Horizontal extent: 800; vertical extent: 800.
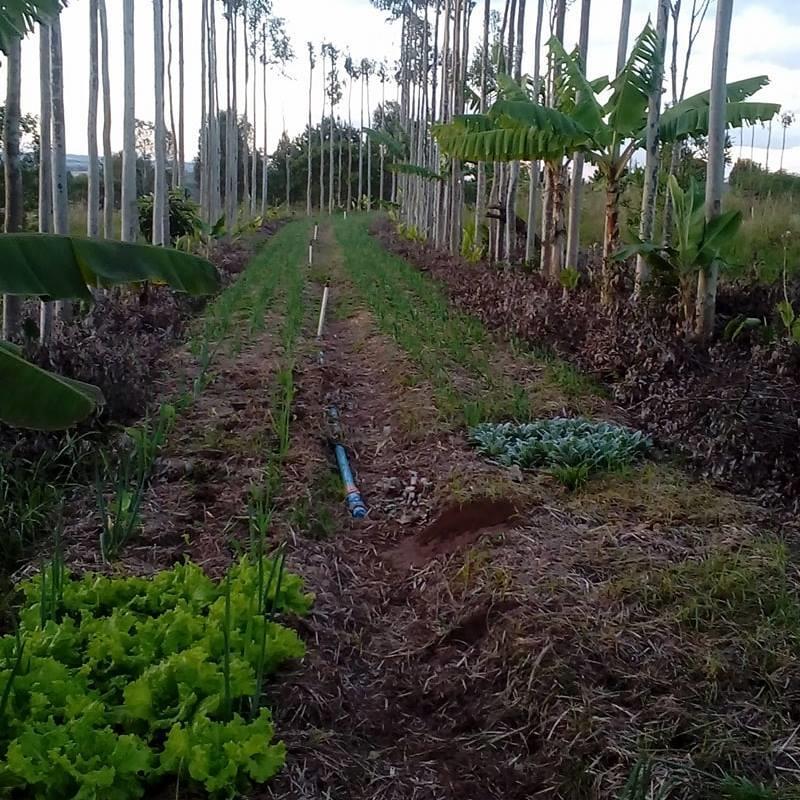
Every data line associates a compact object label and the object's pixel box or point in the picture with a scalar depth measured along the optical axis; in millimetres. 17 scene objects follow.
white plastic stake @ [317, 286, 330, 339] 9820
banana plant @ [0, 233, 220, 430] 2842
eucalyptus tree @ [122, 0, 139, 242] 10766
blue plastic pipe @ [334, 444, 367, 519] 5023
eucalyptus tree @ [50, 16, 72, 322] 7953
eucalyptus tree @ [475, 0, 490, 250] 16100
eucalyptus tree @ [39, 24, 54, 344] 7565
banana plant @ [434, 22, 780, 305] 8258
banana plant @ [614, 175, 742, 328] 6465
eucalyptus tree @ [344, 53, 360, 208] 54616
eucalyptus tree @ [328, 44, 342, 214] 52819
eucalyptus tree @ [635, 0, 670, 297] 7766
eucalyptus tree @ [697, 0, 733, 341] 6359
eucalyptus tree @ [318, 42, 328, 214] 48572
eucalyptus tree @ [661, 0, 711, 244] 12920
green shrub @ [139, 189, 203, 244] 17641
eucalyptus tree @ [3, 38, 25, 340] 6414
